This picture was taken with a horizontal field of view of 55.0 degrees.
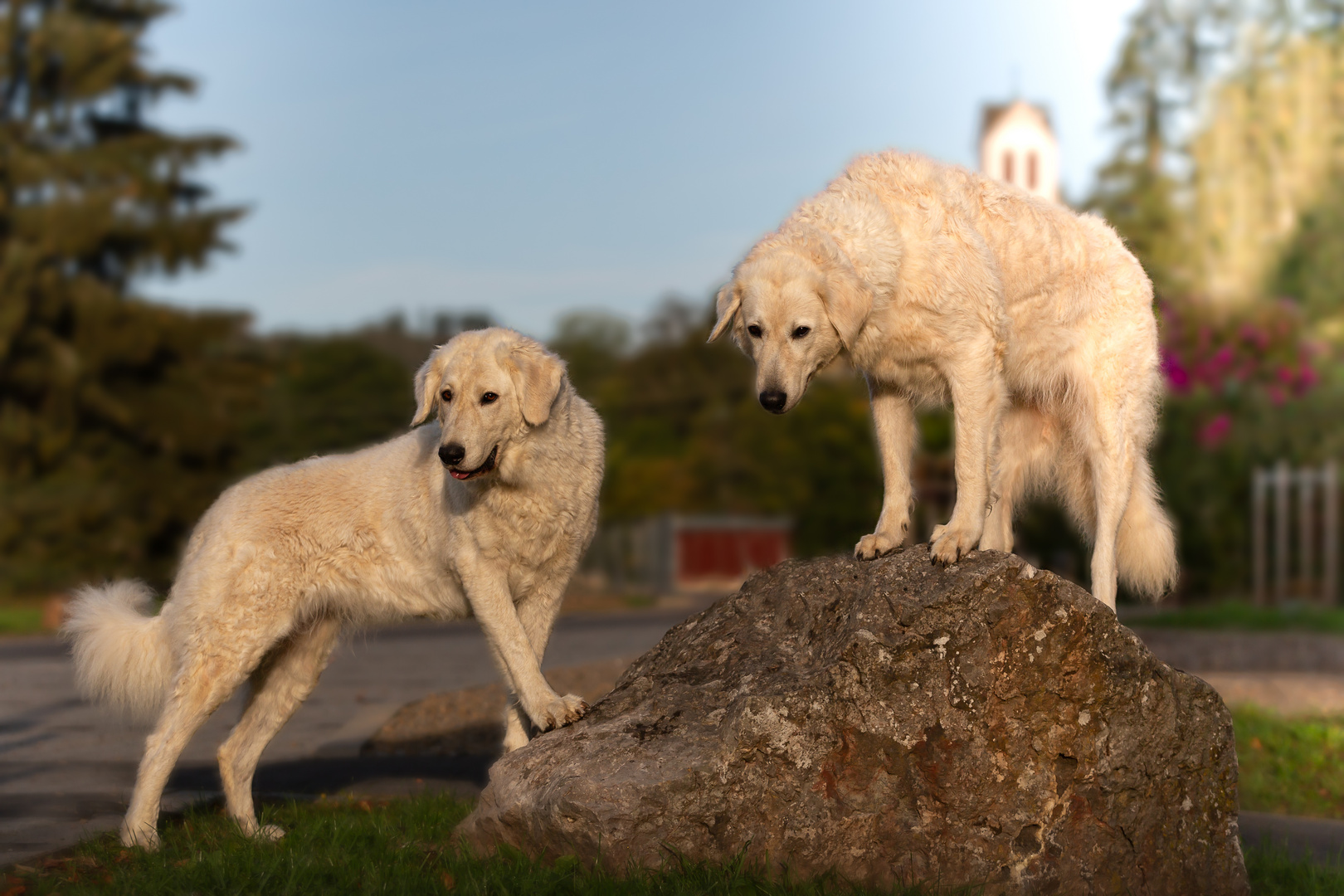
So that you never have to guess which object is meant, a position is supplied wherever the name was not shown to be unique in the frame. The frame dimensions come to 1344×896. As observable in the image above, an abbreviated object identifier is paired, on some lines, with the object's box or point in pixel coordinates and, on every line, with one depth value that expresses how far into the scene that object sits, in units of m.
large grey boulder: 4.70
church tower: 50.94
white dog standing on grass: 5.64
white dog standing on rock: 5.19
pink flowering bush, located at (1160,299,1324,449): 21.36
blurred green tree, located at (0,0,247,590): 29.69
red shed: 36.62
